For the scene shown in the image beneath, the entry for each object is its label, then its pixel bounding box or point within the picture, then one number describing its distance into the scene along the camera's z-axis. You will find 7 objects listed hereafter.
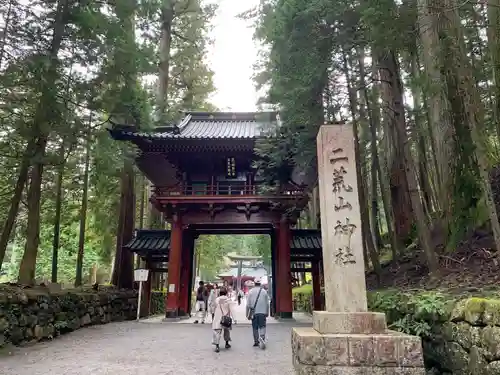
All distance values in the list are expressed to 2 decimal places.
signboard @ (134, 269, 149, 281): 11.91
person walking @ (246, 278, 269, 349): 7.07
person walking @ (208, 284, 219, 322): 11.15
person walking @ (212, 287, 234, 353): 6.79
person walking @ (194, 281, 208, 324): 11.96
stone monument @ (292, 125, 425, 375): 4.21
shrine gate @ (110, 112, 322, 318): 12.04
